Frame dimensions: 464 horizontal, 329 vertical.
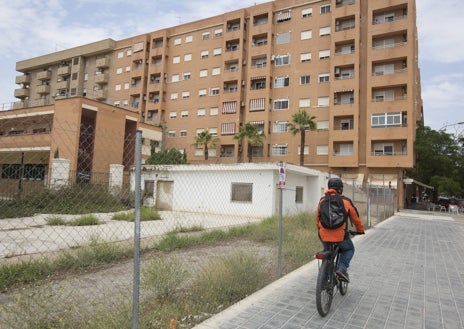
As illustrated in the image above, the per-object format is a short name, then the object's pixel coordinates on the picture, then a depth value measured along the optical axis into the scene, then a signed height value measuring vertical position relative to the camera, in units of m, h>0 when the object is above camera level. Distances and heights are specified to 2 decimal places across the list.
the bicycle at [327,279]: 4.26 -1.19
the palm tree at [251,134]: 40.66 +6.04
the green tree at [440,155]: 38.91 +4.33
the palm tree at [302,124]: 37.28 +6.93
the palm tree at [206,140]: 44.50 +5.60
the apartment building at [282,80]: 36.00 +13.65
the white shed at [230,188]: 20.80 -0.30
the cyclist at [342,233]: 4.59 -0.61
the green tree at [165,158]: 32.38 +2.24
